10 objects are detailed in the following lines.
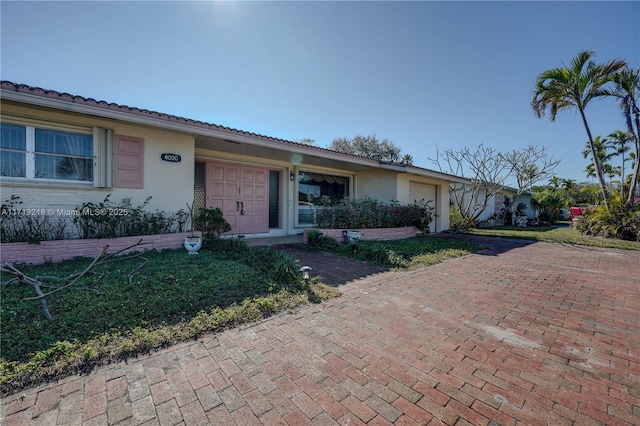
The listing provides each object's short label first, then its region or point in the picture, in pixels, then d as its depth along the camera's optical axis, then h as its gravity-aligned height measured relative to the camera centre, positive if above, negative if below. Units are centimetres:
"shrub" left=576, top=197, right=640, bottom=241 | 1082 -28
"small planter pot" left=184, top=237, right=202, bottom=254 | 612 -75
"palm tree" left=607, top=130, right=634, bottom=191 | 1965 +563
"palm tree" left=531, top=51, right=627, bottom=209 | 1098 +546
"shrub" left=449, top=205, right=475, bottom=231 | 1476 -47
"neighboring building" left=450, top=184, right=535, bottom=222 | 1872 +90
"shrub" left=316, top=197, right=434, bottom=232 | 891 -6
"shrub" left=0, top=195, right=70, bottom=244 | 482 -28
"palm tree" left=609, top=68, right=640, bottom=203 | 1094 +478
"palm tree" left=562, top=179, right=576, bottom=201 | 3303 +371
